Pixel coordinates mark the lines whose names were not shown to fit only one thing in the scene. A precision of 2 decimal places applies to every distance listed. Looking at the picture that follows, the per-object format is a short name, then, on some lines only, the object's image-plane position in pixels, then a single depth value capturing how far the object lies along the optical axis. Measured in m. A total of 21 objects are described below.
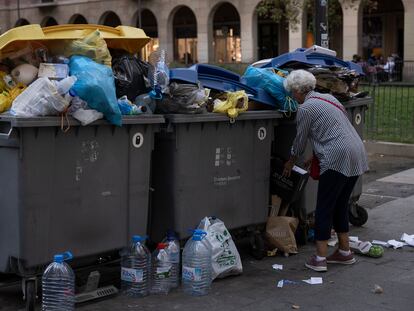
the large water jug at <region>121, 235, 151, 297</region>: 4.89
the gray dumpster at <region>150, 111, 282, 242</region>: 5.23
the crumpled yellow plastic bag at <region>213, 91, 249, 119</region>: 5.43
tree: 17.94
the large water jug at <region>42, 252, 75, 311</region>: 4.43
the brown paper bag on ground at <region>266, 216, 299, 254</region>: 5.96
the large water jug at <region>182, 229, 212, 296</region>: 4.97
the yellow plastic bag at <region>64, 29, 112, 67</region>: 4.79
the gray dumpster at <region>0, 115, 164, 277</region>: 4.36
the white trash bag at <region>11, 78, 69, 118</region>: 4.31
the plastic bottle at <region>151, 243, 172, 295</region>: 4.96
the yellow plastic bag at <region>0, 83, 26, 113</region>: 4.52
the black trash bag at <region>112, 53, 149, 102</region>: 5.04
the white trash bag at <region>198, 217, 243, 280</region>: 5.21
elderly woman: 5.33
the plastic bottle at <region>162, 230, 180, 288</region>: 5.06
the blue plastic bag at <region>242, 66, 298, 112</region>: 5.89
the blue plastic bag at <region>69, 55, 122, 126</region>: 4.44
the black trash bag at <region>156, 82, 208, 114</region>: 5.12
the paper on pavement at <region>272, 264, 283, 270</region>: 5.64
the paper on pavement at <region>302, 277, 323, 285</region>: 5.25
